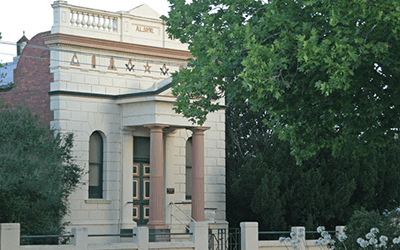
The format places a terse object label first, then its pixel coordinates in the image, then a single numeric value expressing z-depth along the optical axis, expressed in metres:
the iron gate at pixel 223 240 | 27.26
